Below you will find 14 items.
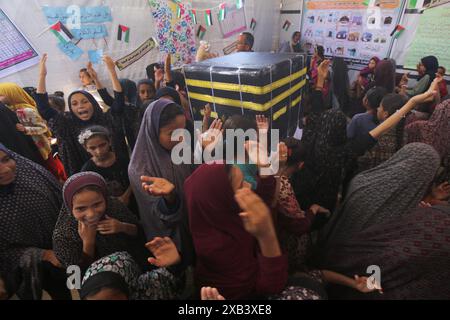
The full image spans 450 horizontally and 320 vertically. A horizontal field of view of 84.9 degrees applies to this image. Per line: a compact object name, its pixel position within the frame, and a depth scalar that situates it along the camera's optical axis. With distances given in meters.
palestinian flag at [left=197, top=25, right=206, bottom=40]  3.94
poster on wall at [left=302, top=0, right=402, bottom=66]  3.52
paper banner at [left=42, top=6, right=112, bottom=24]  2.64
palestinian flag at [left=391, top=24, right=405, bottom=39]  3.38
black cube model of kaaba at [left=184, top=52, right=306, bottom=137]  1.21
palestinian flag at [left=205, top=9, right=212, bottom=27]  3.91
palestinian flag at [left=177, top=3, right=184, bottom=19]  3.52
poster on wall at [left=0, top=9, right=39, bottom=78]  2.44
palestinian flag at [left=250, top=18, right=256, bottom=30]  4.67
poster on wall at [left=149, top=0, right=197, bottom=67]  3.40
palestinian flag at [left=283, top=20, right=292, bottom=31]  4.95
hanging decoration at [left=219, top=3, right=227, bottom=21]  4.00
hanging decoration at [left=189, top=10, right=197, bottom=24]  3.70
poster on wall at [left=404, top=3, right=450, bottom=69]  3.00
